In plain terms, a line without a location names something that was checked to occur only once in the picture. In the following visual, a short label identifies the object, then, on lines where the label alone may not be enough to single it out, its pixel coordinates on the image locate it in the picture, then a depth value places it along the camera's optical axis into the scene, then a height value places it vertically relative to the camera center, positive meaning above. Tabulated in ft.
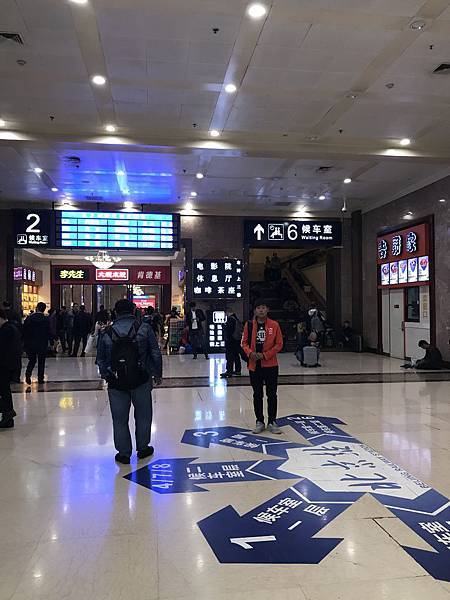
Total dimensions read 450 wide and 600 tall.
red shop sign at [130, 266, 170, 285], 71.46 +4.95
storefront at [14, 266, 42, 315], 59.88 +2.94
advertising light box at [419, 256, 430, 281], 36.68 +2.80
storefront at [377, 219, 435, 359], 36.94 +1.37
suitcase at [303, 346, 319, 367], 35.22 -3.64
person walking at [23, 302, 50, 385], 27.12 -1.46
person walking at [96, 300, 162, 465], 13.15 -1.70
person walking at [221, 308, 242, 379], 29.04 -2.30
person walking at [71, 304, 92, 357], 41.14 -1.39
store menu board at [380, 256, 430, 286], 37.14 +2.80
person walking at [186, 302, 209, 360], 40.60 -1.44
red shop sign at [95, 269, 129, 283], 69.58 +4.94
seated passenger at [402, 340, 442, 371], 33.35 -3.75
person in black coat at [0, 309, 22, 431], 16.90 -1.76
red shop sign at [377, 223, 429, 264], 37.22 +5.08
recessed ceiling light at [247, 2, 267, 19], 16.34 +10.11
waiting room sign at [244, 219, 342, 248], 46.96 +7.12
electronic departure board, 40.70 +6.70
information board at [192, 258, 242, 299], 46.44 +2.87
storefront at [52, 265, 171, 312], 69.41 +3.90
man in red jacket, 16.08 -1.66
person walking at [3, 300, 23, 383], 17.26 -2.10
